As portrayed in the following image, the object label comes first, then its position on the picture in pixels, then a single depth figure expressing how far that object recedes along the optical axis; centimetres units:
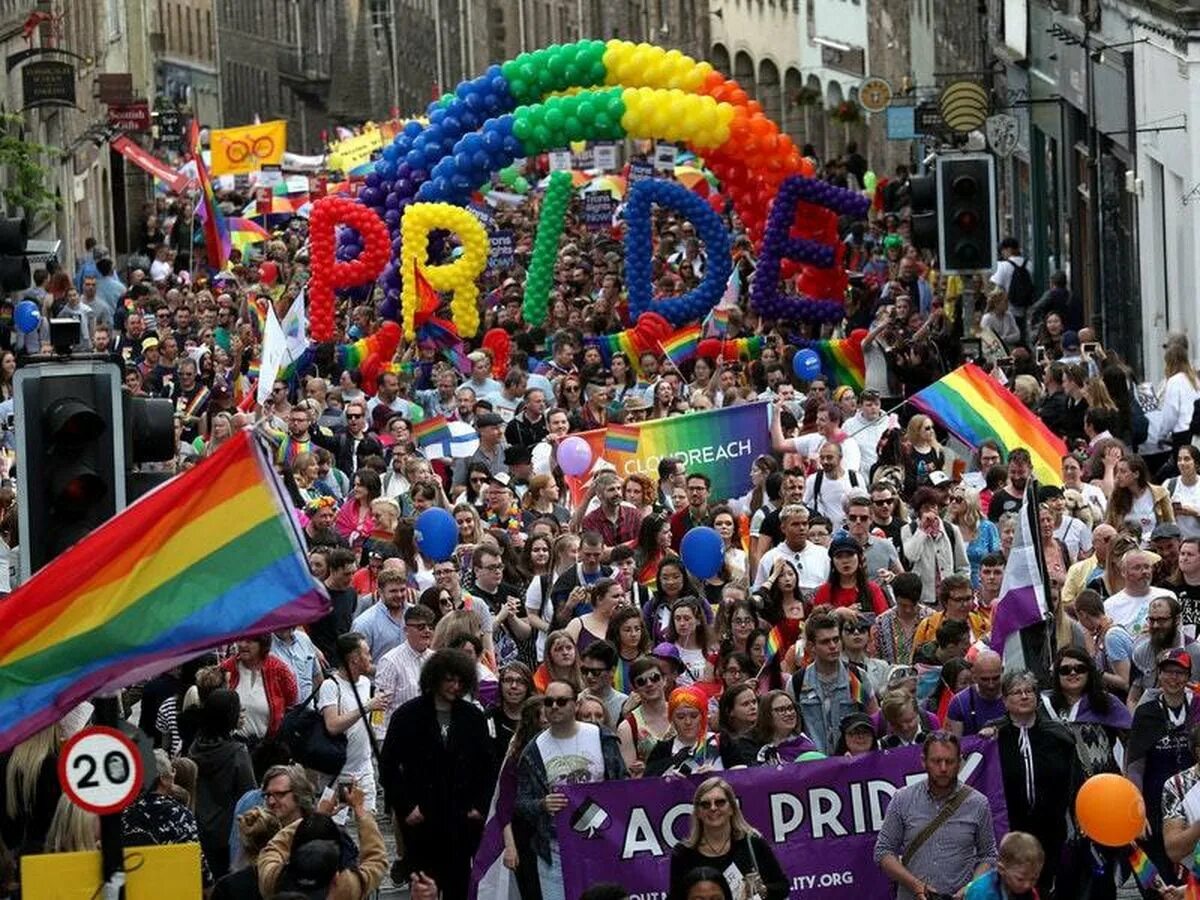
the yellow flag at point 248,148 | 5884
